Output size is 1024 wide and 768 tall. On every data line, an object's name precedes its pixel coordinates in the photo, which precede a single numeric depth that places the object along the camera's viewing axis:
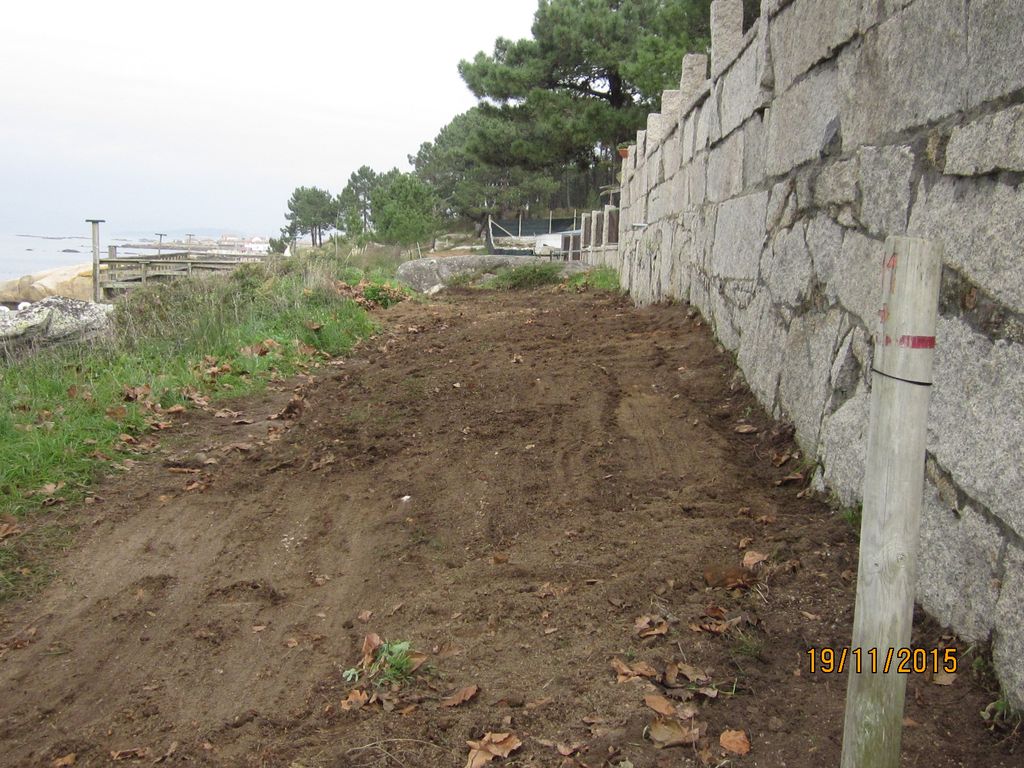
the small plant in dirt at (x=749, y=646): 2.50
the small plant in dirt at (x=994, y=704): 2.03
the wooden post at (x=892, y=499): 1.51
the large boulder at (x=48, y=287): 33.91
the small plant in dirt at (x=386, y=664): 2.67
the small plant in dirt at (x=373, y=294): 12.06
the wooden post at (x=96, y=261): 25.39
